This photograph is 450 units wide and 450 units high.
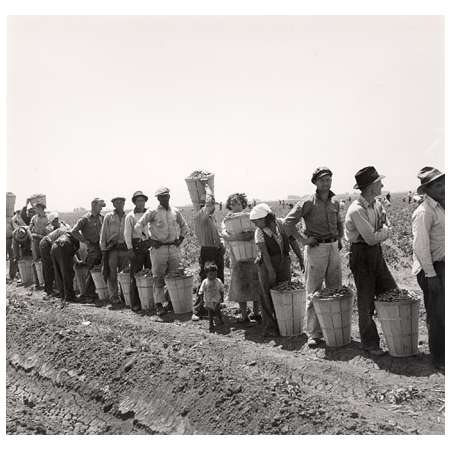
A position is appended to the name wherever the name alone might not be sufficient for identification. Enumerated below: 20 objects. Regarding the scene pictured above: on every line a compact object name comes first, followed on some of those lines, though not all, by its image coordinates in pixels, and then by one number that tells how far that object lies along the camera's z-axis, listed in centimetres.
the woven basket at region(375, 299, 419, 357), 513
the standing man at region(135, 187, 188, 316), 799
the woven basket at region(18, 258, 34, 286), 1224
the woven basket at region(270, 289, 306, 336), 612
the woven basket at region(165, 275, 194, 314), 786
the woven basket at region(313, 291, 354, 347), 561
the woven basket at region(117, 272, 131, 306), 895
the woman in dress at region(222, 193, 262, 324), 688
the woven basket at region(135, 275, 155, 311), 850
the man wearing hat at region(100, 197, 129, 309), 907
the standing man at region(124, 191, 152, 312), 850
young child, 702
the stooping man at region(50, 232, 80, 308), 994
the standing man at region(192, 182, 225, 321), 741
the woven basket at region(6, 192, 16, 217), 1295
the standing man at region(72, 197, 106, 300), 949
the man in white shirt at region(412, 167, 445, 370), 485
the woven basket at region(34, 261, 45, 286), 1159
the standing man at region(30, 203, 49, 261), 1116
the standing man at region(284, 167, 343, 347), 589
